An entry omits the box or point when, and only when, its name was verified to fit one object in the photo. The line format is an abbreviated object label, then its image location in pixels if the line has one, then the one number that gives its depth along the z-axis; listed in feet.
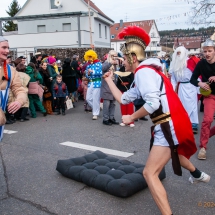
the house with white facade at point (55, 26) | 76.35
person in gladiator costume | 7.32
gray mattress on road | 9.68
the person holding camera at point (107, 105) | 20.73
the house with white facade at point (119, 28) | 133.21
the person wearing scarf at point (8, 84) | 8.90
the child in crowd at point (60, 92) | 24.78
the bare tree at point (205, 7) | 59.63
